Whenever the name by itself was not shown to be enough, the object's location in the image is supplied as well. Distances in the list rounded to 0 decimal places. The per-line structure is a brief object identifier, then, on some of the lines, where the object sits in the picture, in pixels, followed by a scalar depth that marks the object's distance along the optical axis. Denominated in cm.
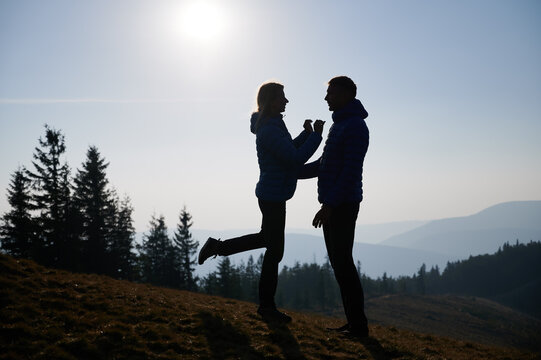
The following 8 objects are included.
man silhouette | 583
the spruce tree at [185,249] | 4996
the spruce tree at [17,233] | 3288
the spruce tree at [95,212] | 3678
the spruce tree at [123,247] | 3916
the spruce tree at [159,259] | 4891
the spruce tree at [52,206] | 3331
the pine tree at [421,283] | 16996
